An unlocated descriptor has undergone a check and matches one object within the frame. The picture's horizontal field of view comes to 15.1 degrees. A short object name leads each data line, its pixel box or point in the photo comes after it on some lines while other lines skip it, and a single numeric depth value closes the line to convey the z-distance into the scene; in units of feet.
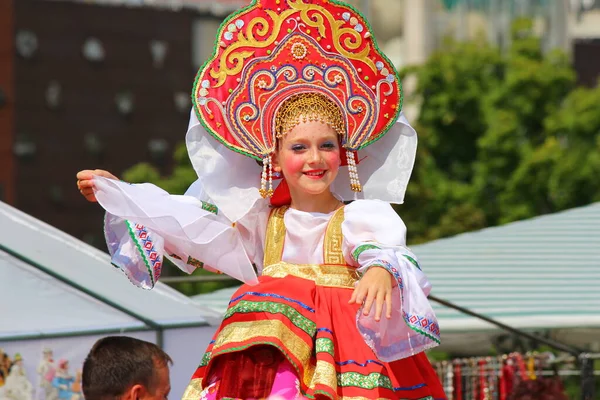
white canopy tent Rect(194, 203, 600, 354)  46.67
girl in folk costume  26.44
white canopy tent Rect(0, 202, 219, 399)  36.14
